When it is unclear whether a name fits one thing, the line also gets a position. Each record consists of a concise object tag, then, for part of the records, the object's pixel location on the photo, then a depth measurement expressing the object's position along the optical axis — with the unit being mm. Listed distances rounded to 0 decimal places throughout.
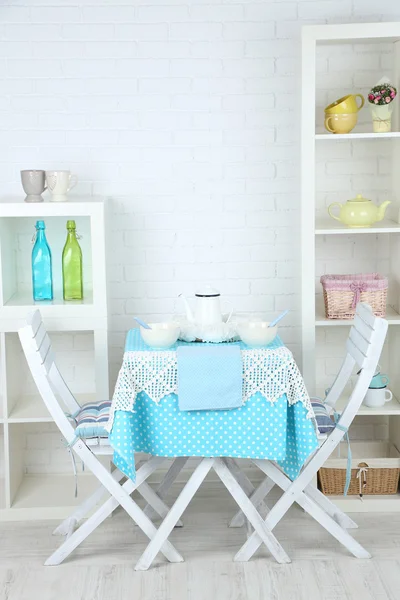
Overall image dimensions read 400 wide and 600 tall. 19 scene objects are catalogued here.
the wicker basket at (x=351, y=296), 3865
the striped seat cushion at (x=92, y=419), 3398
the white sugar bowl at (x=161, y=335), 3379
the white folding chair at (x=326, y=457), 3363
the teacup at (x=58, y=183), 3758
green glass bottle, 3895
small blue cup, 3926
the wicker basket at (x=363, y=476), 3963
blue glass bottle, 3898
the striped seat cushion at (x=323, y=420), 3436
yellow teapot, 3793
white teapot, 3518
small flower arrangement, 3754
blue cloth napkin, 3223
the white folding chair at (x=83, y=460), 3318
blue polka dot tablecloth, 3287
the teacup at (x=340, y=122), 3785
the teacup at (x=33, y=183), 3752
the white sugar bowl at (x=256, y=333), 3371
